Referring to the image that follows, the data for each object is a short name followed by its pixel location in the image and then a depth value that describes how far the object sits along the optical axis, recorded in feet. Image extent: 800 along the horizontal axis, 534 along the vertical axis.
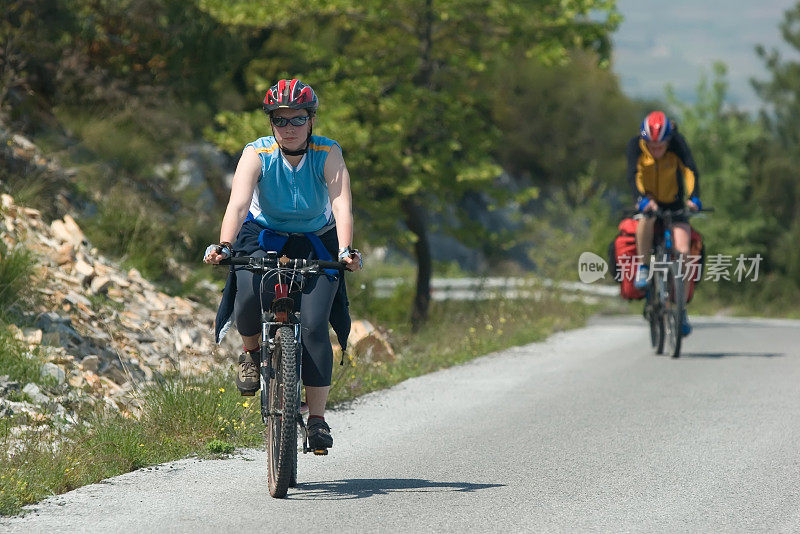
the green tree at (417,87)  132.67
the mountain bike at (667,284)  84.69
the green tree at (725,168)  208.74
